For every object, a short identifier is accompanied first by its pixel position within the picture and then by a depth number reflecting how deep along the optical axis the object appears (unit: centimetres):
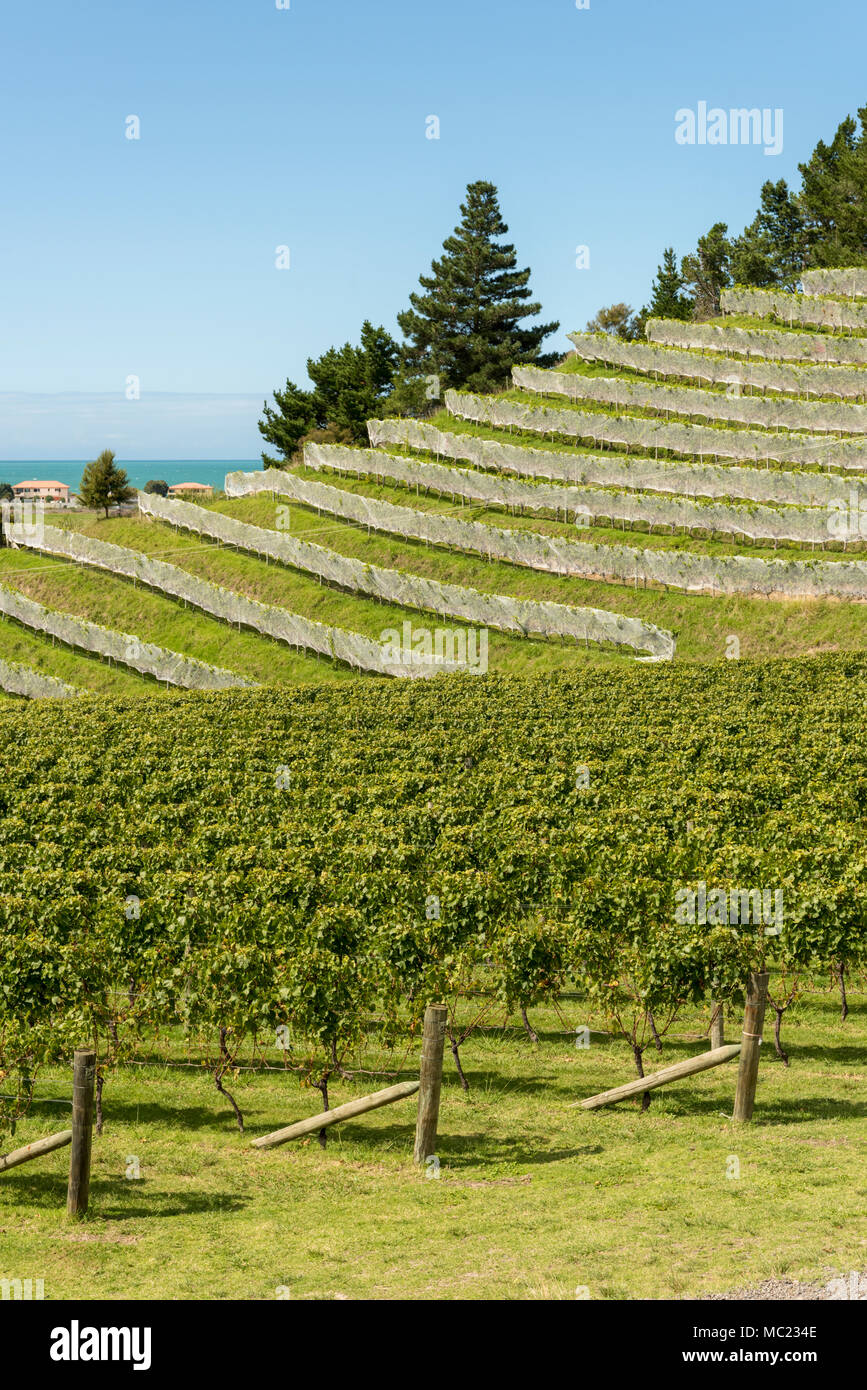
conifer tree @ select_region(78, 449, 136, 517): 8594
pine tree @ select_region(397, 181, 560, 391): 10412
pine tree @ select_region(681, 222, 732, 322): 12250
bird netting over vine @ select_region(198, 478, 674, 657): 6034
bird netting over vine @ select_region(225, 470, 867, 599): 6181
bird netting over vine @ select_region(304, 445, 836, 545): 6812
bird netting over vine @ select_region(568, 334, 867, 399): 8444
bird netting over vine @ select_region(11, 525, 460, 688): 6156
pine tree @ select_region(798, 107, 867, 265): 10850
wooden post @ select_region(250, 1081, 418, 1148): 1666
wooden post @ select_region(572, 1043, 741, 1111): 1761
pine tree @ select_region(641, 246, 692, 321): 11639
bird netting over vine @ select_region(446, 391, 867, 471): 7626
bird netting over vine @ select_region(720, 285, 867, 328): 9544
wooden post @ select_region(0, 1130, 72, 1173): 1551
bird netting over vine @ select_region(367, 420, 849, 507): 7056
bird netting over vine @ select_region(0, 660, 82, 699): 6203
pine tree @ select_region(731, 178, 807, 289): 11650
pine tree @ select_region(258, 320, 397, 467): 10488
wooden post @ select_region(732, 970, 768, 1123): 1728
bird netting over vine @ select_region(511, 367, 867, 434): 7950
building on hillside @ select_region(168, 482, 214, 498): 9606
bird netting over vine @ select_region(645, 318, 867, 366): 8956
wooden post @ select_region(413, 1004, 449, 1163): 1642
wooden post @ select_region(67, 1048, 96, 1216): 1506
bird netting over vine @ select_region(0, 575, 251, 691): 6156
